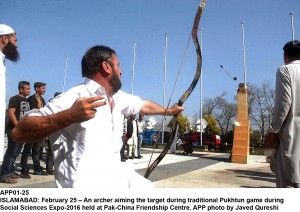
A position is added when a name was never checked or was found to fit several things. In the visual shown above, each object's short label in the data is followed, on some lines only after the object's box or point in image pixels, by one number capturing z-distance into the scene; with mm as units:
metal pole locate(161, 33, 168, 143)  25719
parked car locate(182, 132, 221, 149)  24544
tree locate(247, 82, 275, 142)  28875
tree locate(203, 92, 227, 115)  52869
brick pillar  10234
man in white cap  2340
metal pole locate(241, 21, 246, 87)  17458
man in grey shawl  2193
